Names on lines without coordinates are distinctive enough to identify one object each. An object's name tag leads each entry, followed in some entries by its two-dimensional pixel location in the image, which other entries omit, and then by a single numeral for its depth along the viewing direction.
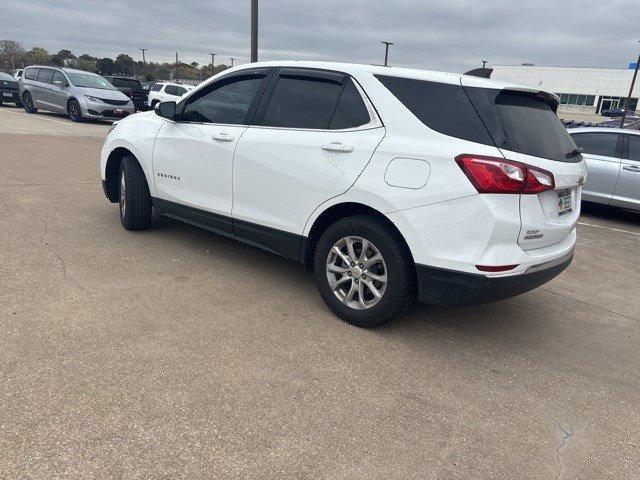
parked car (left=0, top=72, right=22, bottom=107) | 20.59
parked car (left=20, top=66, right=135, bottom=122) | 16.42
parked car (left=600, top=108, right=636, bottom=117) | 57.63
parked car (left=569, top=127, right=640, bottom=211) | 7.91
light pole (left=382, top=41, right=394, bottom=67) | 45.92
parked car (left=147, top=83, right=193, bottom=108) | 22.38
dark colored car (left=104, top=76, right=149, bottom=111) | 23.03
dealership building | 86.10
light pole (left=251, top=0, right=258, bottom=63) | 15.12
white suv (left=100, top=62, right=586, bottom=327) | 2.98
